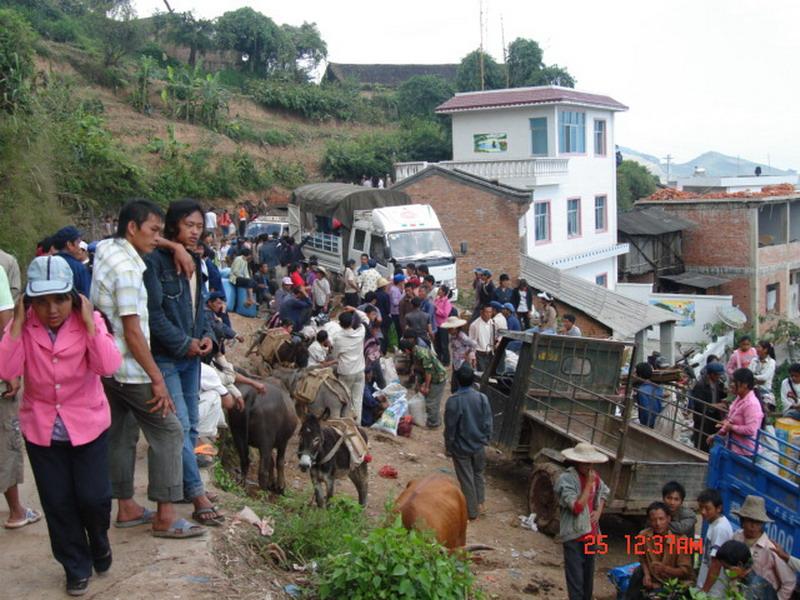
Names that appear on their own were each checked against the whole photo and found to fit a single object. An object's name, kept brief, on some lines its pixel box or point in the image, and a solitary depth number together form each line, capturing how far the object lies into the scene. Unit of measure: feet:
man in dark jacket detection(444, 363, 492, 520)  31.50
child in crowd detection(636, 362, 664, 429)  37.60
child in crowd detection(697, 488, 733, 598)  21.52
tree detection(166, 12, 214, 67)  151.43
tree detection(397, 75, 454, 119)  156.66
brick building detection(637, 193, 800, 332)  116.98
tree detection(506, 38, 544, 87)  144.05
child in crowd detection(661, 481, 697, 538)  23.84
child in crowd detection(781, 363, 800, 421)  36.06
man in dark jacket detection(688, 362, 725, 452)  35.81
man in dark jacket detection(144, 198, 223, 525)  17.89
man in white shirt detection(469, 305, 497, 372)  43.88
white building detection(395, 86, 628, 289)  95.81
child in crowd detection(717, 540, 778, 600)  20.72
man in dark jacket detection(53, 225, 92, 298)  25.32
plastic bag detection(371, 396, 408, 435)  40.63
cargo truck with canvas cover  63.10
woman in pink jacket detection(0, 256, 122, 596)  15.33
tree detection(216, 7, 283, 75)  153.48
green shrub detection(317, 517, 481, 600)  17.12
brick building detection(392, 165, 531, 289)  82.20
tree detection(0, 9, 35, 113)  59.00
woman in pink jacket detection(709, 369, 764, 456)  28.55
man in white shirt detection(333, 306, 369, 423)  37.73
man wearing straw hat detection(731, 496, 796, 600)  20.72
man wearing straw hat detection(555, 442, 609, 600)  23.61
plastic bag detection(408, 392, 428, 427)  42.73
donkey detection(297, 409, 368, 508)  28.02
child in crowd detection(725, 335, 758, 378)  40.55
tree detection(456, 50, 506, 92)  146.51
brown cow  23.67
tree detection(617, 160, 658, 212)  150.92
